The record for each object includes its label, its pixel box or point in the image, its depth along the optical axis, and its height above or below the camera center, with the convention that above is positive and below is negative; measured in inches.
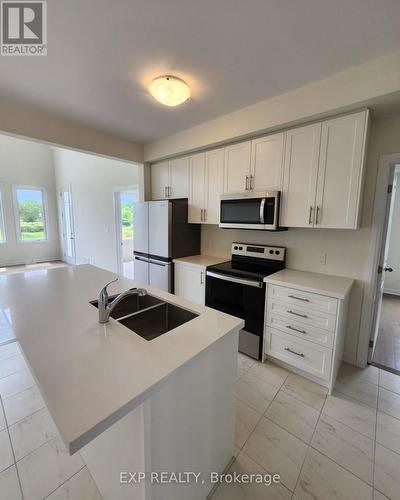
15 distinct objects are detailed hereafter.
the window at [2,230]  244.0 -13.6
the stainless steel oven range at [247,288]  91.7 -28.3
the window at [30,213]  255.4 +5.4
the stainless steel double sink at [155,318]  60.7 -27.4
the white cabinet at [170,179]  124.6 +24.3
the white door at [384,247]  82.6 -8.7
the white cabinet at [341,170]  73.0 +17.8
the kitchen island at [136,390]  30.0 -23.3
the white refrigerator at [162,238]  120.6 -10.0
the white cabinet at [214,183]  108.3 +18.8
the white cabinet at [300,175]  81.4 +17.7
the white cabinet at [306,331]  75.5 -39.0
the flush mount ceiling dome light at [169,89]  71.6 +42.2
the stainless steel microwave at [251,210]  91.0 +4.8
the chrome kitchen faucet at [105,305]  48.2 -18.7
